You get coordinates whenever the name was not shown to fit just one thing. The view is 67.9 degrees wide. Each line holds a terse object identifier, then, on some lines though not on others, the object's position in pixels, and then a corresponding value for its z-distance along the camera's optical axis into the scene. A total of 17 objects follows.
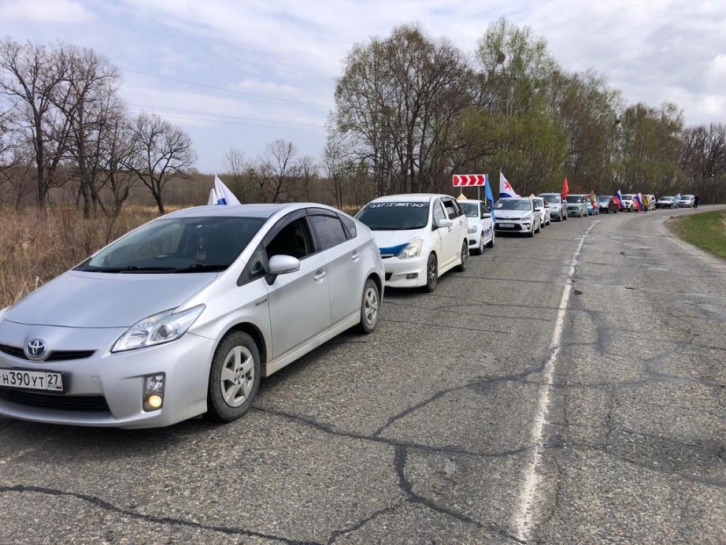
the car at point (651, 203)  63.07
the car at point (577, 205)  44.09
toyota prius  3.51
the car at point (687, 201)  73.06
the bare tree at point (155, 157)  56.19
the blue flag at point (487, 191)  24.55
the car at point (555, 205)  36.19
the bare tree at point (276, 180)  60.06
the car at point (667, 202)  70.72
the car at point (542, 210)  26.63
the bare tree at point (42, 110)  39.53
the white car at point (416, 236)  9.16
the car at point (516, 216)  21.95
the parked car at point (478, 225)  15.38
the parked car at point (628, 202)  59.72
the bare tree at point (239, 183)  57.72
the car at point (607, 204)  55.47
